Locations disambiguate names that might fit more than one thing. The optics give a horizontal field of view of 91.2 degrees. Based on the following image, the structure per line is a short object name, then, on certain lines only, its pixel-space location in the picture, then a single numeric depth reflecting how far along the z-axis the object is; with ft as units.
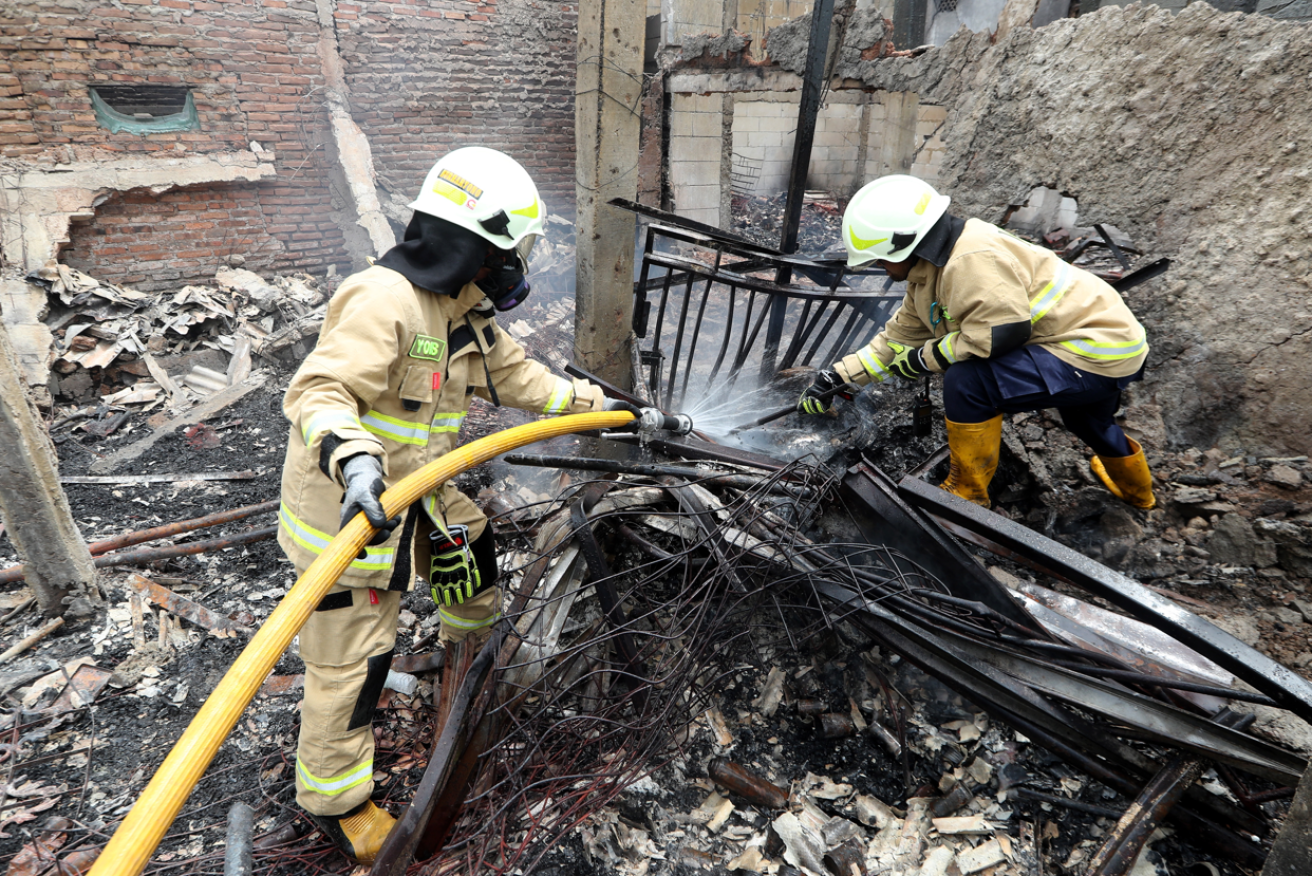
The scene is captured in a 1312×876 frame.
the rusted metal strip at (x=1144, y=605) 6.07
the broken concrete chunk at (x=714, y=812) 8.25
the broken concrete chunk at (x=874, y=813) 8.16
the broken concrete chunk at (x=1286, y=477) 10.77
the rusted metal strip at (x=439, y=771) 6.59
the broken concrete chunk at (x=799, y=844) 7.69
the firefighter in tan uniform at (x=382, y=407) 6.91
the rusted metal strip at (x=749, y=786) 8.39
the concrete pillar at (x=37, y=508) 9.57
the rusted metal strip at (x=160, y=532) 11.50
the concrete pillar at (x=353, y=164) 25.45
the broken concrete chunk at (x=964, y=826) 7.84
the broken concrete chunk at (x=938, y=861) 7.54
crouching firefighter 10.17
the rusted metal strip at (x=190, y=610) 11.10
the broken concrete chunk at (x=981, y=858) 7.54
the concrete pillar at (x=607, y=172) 11.92
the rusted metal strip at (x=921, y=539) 7.89
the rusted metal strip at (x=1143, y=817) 6.50
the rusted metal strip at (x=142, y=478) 15.43
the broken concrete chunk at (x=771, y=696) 9.49
